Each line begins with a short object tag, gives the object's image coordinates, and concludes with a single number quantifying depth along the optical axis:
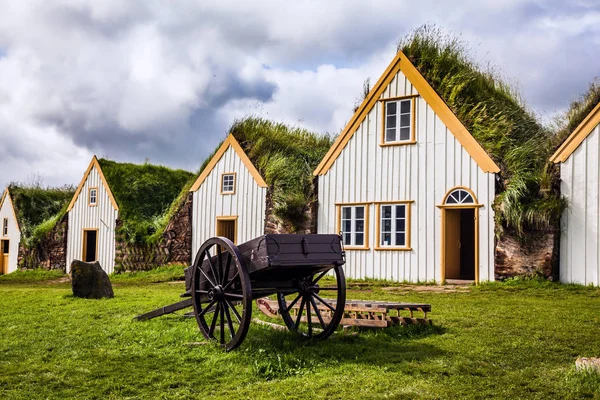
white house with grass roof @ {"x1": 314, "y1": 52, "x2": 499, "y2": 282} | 16.86
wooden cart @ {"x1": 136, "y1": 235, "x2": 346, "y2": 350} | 7.34
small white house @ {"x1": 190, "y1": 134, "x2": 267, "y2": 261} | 21.67
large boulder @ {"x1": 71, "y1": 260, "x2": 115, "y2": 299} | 13.85
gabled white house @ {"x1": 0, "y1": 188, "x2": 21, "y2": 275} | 32.59
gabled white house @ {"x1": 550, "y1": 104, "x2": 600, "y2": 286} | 15.20
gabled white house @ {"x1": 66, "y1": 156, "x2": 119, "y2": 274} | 26.92
